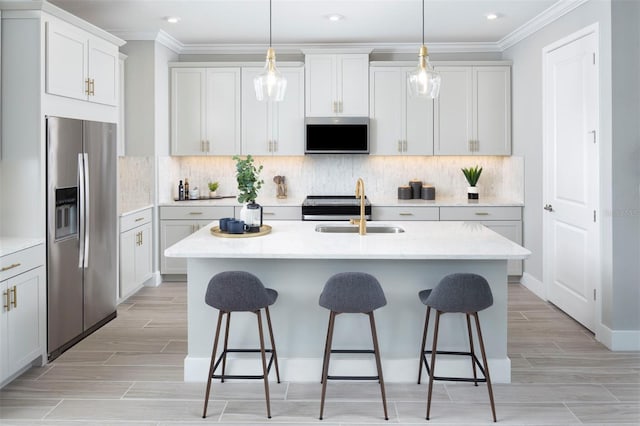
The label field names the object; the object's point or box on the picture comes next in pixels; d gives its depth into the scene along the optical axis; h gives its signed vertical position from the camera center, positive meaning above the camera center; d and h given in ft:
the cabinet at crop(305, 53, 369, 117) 20.44 +4.45
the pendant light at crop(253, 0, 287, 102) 11.17 +2.50
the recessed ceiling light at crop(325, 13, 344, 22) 16.99 +5.83
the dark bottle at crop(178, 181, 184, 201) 21.25 +0.55
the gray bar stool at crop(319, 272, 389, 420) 9.71 -1.57
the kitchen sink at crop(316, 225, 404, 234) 13.52 -0.57
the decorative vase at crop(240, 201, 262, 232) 12.27 -0.24
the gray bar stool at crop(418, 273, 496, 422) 9.70 -1.61
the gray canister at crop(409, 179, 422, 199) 21.38 +0.64
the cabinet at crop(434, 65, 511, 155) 20.59 +3.56
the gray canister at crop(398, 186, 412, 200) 21.29 +0.48
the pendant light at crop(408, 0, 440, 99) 10.95 +2.50
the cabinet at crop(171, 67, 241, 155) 20.84 +3.62
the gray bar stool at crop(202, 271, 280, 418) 9.84 -1.59
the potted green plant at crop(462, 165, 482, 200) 20.81 +0.95
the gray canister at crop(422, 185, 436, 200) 21.01 +0.51
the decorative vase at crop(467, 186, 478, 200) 20.79 +0.47
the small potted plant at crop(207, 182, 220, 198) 21.65 +0.71
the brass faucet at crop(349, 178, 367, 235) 11.95 -0.17
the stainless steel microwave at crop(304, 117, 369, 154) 20.48 +2.68
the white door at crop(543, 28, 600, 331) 14.16 +0.85
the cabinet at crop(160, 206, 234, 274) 20.03 -0.46
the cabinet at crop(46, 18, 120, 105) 12.35 +3.49
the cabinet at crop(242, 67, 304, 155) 20.75 +3.19
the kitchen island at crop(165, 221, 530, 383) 11.28 -2.33
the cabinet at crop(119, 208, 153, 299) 17.08 -1.45
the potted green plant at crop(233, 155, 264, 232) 11.74 +0.26
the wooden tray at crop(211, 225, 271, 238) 11.77 -0.58
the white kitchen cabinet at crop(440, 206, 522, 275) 19.71 -0.45
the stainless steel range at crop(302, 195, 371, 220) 19.43 -0.18
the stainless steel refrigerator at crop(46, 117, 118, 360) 12.37 -0.53
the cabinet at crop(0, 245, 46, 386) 10.69 -2.11
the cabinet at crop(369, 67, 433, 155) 20.63 +3.30
